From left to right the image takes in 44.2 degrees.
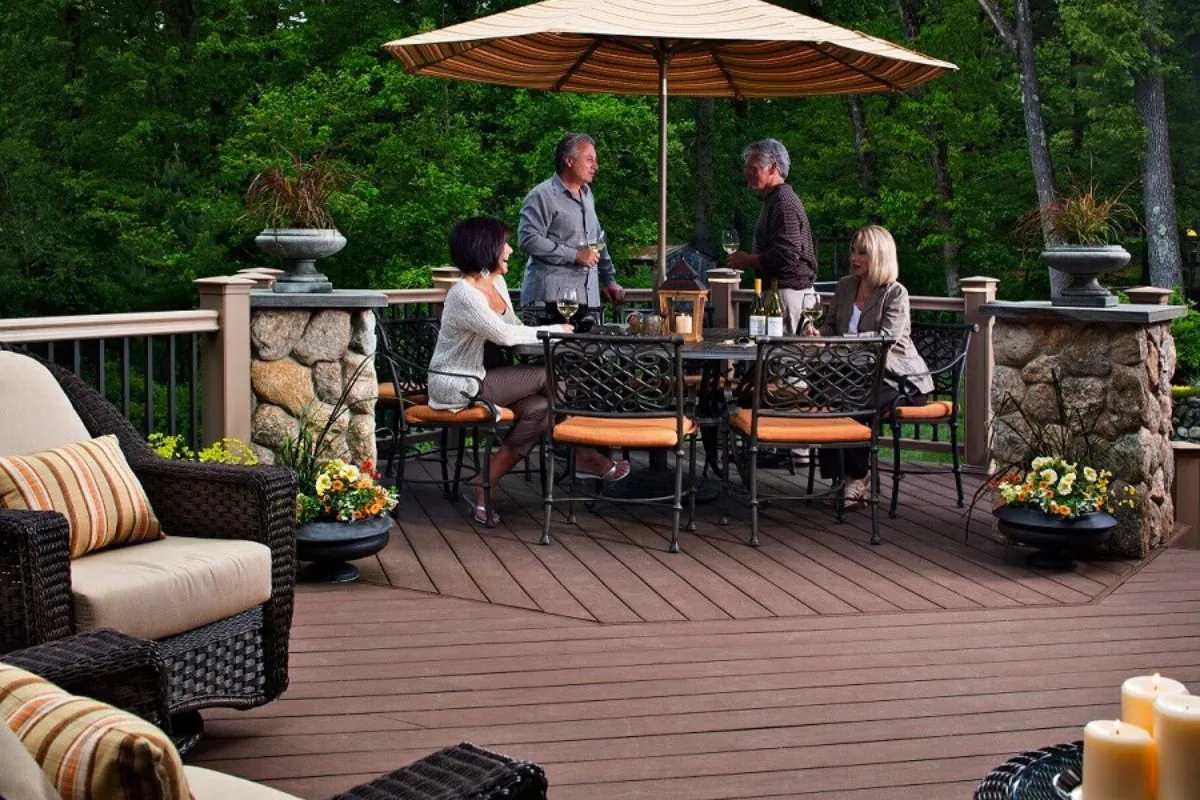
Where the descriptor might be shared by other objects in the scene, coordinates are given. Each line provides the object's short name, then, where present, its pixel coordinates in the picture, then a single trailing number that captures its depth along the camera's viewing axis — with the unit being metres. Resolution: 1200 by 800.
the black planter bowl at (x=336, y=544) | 5.12
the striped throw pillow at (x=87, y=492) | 3.46
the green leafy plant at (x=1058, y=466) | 5.52
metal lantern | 6.56
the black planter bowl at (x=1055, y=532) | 5.43
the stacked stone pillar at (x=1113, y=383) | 5.77
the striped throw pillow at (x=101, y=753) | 1.52
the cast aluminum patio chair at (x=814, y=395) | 5.86
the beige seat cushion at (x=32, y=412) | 3.69
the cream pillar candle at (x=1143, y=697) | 1.97
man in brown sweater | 7.14
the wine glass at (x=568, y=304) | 6.46
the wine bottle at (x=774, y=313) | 6.41
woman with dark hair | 6.11
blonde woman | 6.50
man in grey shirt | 7.12
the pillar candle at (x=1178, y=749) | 1.85
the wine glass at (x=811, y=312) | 6.48
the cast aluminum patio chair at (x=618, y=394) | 5.78
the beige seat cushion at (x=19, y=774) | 1.44
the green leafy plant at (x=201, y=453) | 4.69
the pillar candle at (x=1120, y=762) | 1.89
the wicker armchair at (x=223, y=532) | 3.49
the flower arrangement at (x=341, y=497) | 5.18
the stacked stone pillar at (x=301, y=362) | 5.64
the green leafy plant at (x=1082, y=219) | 5.94
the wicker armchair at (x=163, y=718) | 1.98
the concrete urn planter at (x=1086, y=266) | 5.84
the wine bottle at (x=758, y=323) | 6.45
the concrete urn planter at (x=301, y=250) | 5.64
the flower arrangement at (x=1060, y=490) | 5.48
